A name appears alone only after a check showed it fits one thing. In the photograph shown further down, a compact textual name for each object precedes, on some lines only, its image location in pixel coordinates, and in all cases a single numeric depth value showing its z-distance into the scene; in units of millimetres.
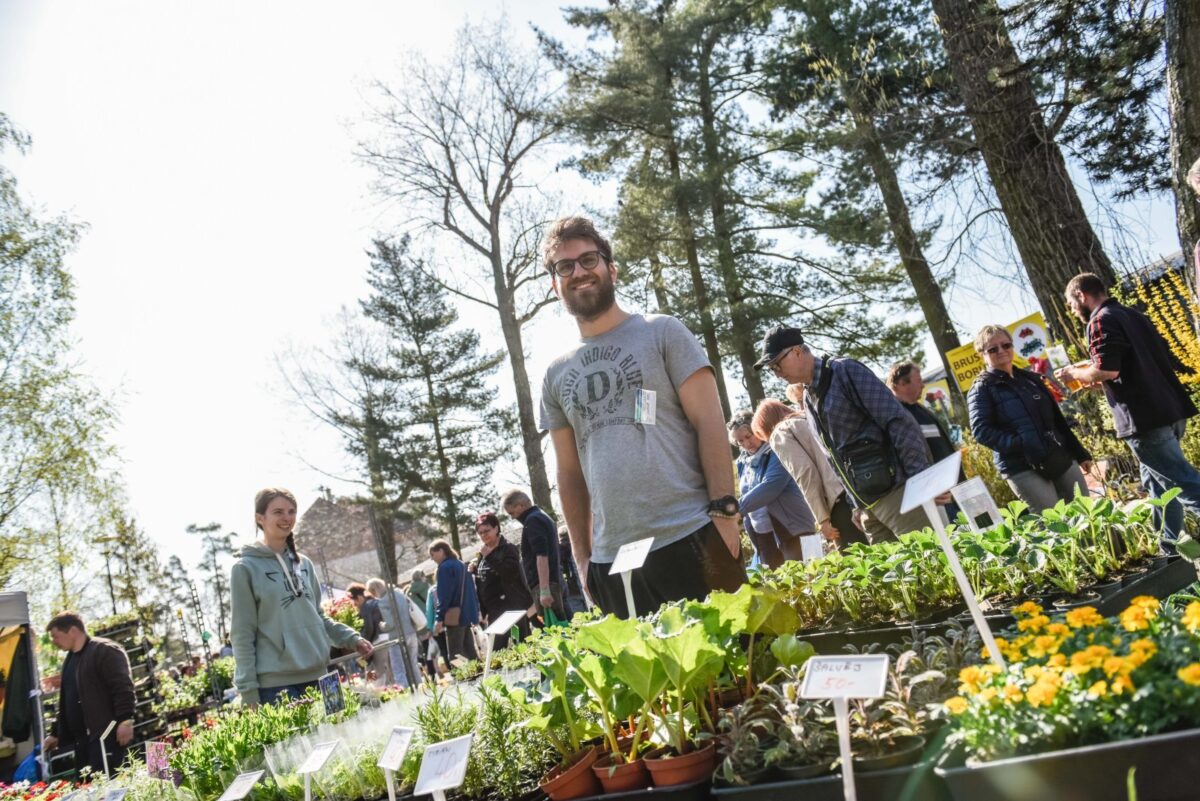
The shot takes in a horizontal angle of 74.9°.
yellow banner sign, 8383
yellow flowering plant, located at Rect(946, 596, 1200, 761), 953
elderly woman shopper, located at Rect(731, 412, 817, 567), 5223
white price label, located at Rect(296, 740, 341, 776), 1656
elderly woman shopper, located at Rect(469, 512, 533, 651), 6832
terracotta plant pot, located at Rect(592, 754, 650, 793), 1433
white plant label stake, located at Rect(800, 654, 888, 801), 1068
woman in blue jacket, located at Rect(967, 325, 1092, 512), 4148
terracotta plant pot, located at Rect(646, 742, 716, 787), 1372
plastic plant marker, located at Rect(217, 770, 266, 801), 1810
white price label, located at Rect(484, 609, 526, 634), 2121
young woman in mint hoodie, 3543
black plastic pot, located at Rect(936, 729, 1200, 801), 905
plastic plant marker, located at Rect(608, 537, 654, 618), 1669
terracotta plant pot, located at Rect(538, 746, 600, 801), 1480
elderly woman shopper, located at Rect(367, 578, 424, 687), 8334
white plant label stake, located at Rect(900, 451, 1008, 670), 1154
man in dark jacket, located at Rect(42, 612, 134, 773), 5043
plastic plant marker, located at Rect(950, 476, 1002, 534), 1625
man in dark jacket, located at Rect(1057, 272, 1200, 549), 3727
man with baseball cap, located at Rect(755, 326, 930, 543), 3422
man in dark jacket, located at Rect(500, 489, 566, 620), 6352
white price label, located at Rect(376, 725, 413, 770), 1531
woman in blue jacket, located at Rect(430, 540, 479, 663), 7426
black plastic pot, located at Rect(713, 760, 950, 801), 1120
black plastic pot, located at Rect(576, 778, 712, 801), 1332
